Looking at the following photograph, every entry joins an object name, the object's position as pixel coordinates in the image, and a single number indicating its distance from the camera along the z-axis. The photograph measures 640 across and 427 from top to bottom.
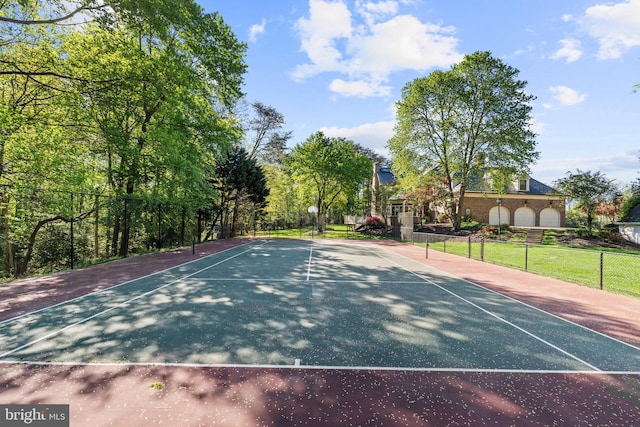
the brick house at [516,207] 32.94
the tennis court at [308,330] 4.21
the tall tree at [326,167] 31.30
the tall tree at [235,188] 25.91
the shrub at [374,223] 36.15
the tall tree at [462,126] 25.84
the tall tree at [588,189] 22.77
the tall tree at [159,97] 12.98
